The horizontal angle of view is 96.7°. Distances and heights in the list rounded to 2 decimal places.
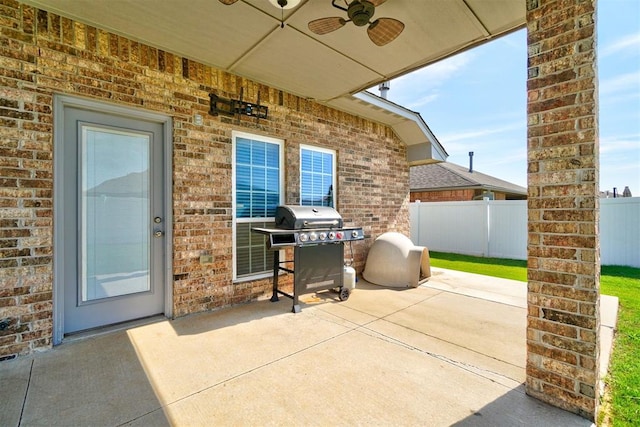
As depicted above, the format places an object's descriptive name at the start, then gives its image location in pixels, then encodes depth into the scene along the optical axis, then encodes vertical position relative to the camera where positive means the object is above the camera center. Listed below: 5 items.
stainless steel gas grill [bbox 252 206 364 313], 3.85 -0.43
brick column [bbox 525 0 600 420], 1.87 +0.04
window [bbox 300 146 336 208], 5.20 +0.68
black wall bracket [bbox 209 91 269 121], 3.96 +1.54
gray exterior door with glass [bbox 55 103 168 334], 3.11 -0.09
